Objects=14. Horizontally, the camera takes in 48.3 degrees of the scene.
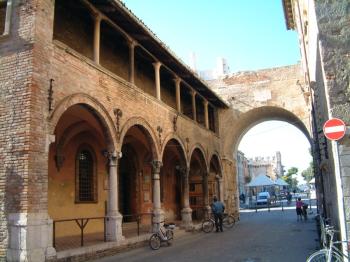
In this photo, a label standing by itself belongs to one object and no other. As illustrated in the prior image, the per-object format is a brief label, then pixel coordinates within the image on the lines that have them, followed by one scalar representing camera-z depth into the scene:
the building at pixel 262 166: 90.44
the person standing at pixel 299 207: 21.58
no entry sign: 6.78
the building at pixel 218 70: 31.38
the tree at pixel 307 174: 106.49
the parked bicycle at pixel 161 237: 12.57
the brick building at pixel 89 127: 8.59
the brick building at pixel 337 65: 7.25
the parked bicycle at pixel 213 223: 18.36
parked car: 39.42
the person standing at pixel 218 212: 18.14
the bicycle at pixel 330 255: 6.18
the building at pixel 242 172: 68.55
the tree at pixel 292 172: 113.22
